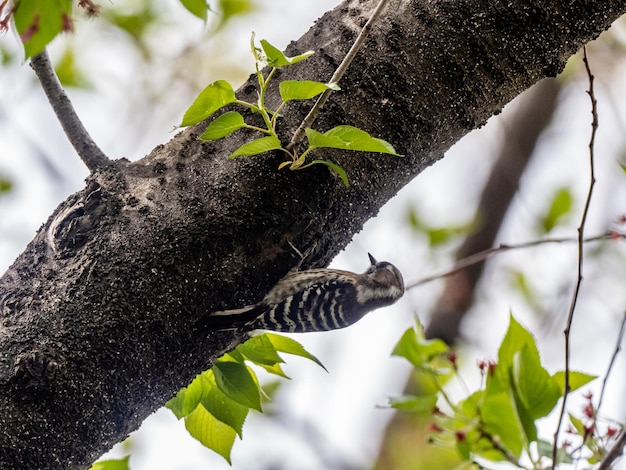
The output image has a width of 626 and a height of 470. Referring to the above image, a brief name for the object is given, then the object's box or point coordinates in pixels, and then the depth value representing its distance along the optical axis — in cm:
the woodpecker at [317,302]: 520
